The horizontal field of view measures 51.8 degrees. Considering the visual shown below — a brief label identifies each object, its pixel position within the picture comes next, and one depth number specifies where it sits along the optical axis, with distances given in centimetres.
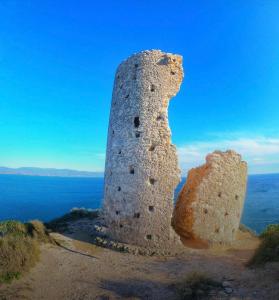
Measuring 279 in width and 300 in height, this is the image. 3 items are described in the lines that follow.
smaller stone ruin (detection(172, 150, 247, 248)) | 1414
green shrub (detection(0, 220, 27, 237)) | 1388
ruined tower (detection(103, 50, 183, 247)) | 1323
